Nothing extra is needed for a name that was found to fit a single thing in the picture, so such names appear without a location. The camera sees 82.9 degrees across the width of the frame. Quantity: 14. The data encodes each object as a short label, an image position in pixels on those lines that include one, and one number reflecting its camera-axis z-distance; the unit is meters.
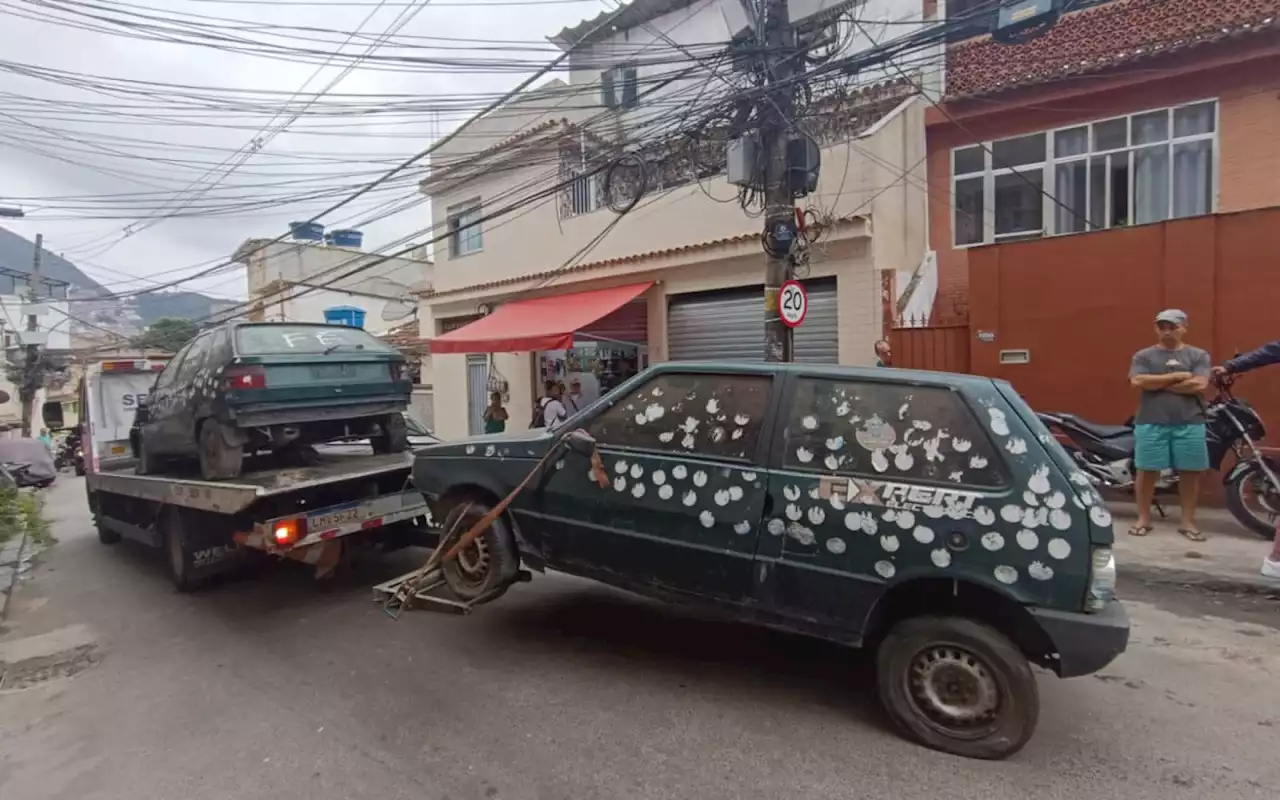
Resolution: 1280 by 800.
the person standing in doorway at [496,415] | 11.61
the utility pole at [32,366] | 25.98
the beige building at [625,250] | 9.87
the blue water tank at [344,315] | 20.66
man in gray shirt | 5.83
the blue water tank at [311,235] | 30.69
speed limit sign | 7.13
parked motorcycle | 5.97
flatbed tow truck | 4.92
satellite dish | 25.84
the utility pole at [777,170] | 7.23
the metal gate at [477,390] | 15.81
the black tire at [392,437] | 6.50
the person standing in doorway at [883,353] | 7.99
